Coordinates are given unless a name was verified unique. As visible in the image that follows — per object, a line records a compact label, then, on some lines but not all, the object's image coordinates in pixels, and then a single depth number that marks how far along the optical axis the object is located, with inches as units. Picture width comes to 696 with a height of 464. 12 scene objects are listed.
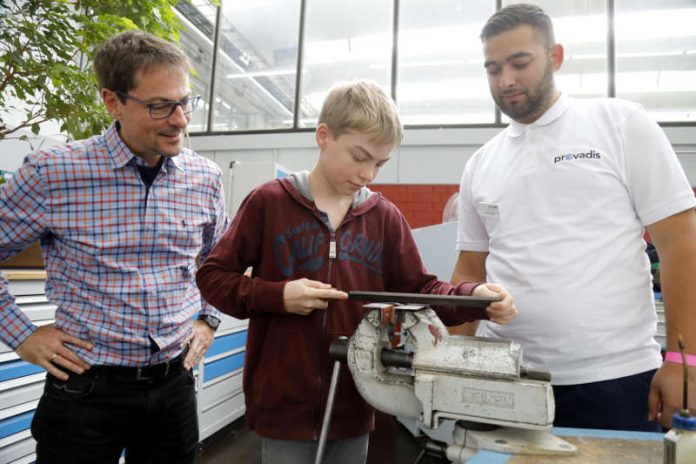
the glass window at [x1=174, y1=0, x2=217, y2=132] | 224.2
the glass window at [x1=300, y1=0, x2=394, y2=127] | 205.5
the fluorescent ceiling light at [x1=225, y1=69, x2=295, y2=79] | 219.1
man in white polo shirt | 38.0
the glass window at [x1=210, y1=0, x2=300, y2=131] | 219.6
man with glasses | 38.7
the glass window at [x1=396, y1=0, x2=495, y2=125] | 194.1
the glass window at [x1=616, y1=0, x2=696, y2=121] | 177.2
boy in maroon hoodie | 35.1
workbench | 24.5
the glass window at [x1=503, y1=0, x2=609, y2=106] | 183.0
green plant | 60.6
